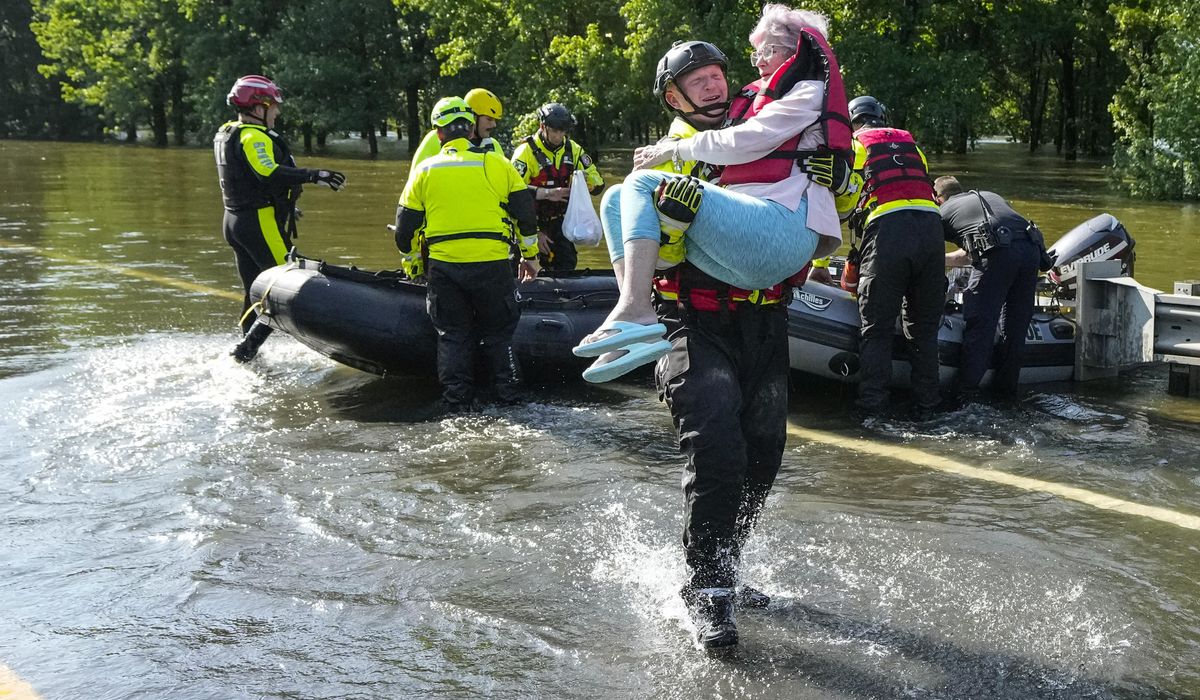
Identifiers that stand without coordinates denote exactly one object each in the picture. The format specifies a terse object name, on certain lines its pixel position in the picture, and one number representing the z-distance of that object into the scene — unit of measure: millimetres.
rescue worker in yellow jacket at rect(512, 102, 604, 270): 9578
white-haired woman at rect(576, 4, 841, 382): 3840
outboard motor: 8805
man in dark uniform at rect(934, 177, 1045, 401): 7621
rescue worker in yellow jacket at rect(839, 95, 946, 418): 7324
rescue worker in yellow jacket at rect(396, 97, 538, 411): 7500
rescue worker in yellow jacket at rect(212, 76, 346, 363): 8797
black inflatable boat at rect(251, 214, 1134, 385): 7910
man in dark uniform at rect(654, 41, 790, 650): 4043
